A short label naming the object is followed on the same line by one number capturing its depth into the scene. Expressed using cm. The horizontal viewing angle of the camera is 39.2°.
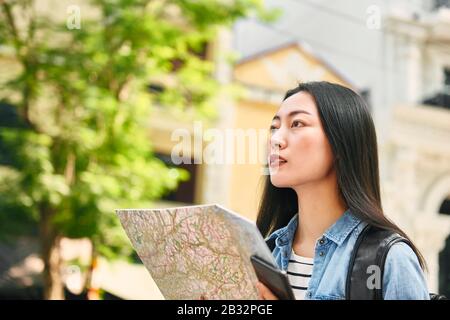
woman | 114
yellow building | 861
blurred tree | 537
